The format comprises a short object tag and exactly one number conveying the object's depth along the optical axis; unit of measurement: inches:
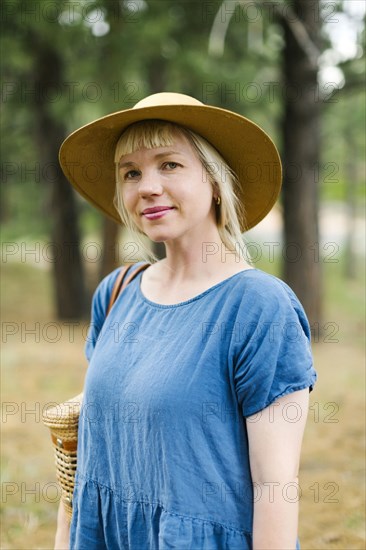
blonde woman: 57.7
